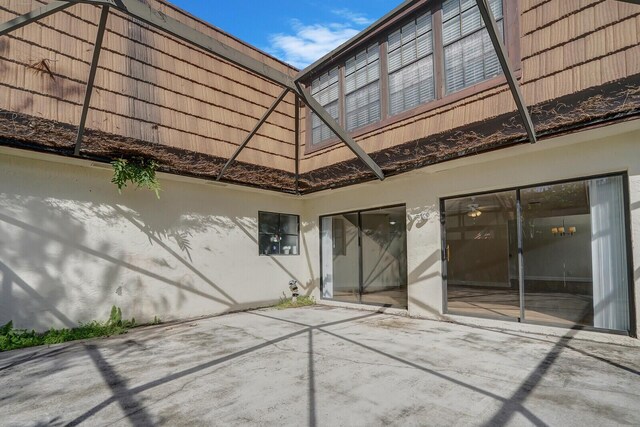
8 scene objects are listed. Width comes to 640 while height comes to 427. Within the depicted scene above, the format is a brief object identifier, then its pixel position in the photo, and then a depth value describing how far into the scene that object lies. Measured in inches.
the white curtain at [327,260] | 335.9
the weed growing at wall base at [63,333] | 189.8
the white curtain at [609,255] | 175.3
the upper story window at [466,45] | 208.8
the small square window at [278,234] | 323.9
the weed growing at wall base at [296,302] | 319.0
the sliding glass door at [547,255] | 179.6
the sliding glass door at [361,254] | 315.6
